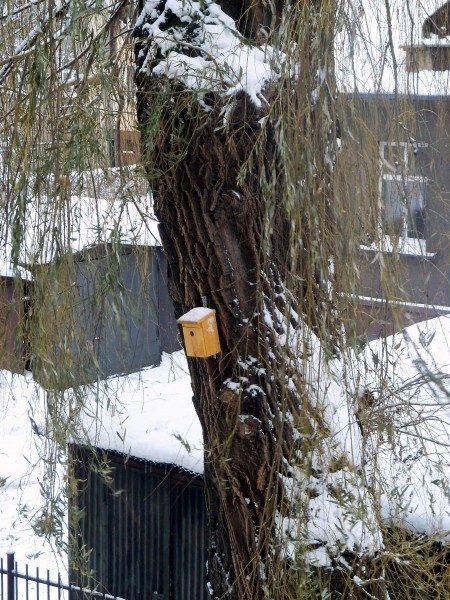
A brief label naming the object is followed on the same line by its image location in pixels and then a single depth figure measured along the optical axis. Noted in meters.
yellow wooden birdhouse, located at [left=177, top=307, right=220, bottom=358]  5.63
